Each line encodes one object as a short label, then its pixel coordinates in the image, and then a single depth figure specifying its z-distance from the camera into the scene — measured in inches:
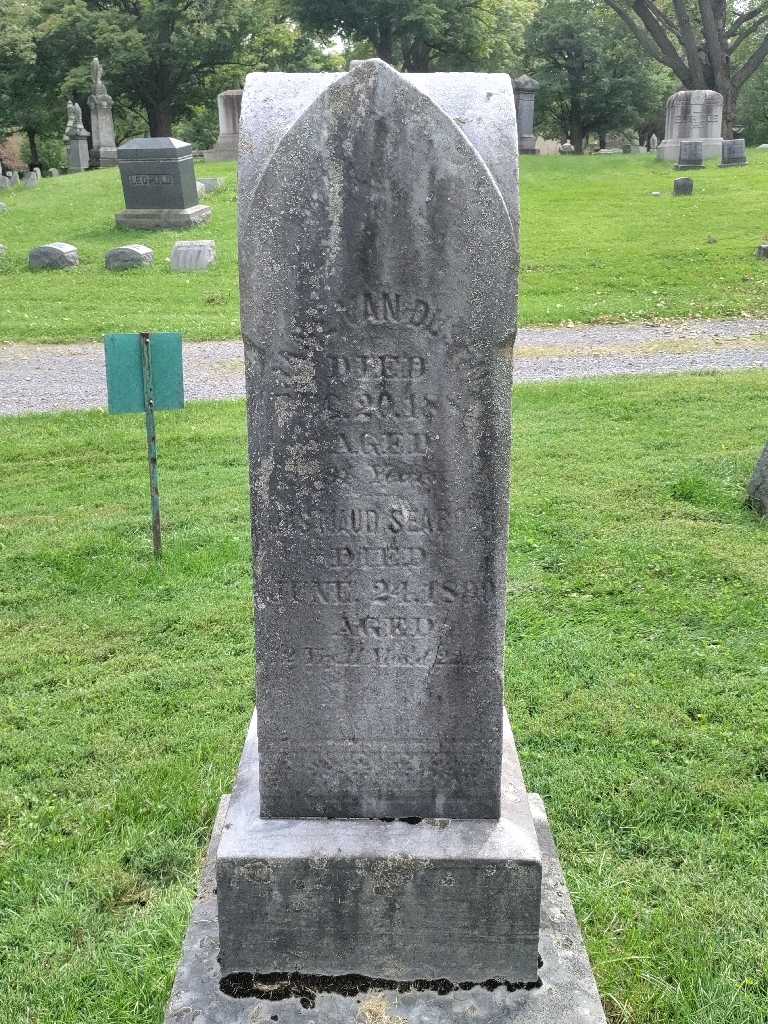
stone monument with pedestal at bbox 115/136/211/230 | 787.4
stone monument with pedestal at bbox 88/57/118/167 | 1375.5
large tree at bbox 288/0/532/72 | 1462.8
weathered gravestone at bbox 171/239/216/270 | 690.2
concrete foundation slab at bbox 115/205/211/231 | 806.5
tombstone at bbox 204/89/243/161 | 1278.3
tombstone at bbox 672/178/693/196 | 946.1
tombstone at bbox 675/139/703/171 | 1149.1
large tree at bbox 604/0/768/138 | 1406.3
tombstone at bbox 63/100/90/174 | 1435.8
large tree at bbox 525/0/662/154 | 1652.3
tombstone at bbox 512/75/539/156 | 1419.8
